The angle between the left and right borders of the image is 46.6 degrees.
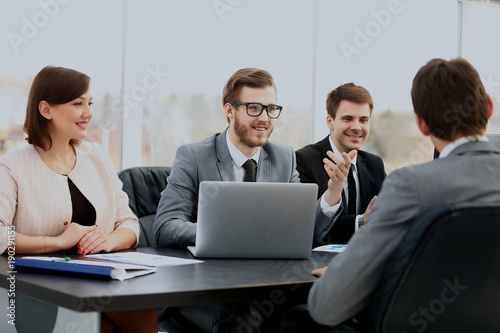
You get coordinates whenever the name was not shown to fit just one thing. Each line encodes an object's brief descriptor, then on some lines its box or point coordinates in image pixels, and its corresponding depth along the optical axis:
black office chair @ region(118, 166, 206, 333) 2.77
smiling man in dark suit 3.17
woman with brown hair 2.17
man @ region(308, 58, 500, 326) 1.35
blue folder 1.60
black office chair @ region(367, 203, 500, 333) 1.26
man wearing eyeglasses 2.49
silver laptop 1.98
